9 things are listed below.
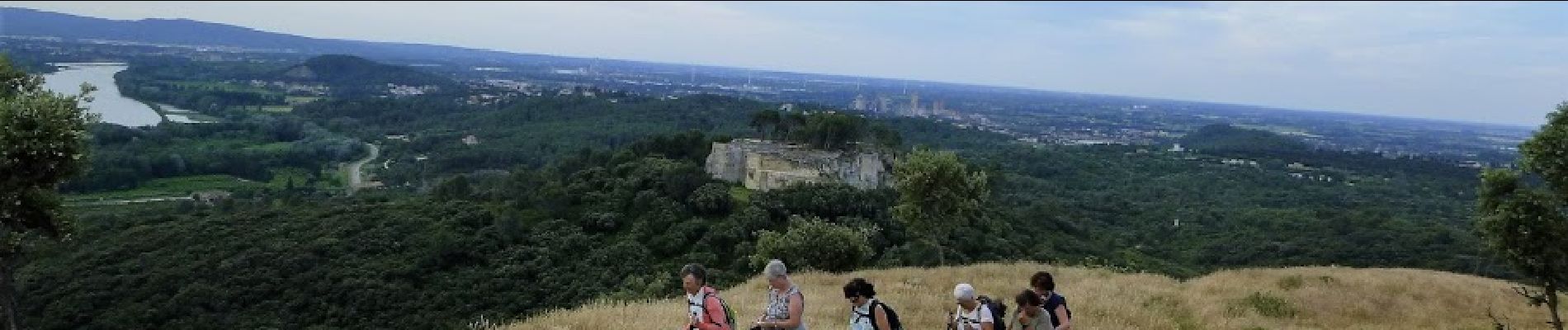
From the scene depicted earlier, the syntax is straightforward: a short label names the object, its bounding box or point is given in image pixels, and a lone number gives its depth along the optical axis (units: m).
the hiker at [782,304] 7.36
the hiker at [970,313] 7.38
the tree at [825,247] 22.97
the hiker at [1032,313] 7.62
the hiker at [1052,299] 7.88
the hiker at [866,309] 7.26
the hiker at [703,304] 7.39
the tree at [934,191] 24.79
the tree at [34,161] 12.09
